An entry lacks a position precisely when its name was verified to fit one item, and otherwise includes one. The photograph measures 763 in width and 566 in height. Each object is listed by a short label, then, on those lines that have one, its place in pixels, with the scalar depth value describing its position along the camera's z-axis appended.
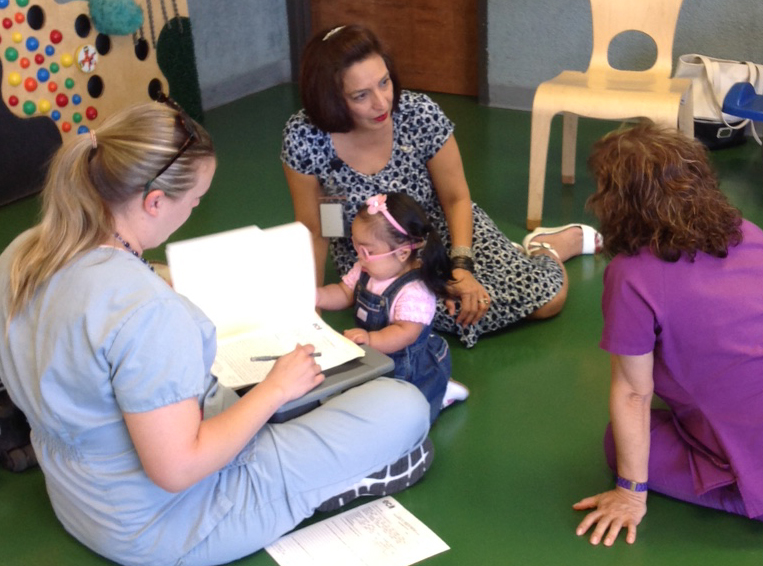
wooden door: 4.49
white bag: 3.45
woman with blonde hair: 1.33
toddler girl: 1.91
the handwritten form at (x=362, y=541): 1.63
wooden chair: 2.80
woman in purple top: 1.45
